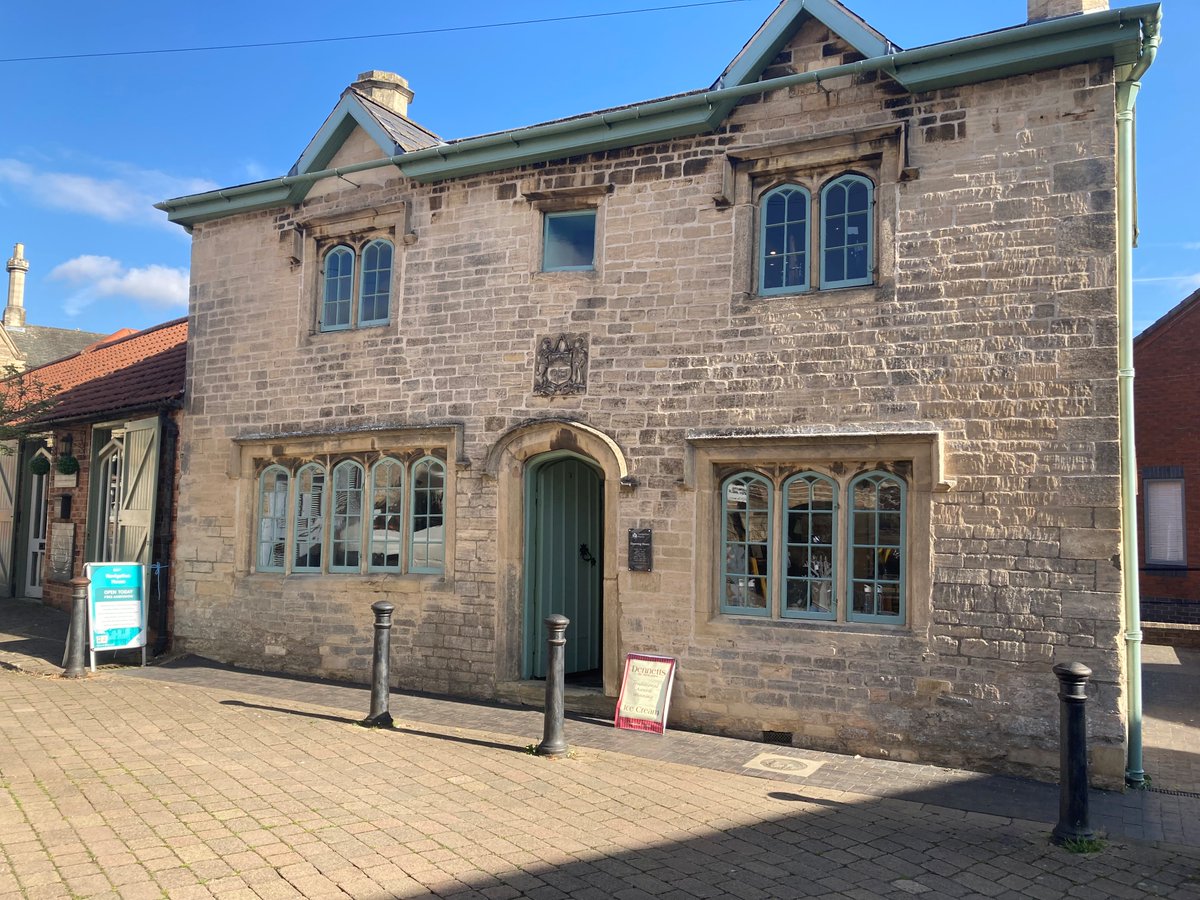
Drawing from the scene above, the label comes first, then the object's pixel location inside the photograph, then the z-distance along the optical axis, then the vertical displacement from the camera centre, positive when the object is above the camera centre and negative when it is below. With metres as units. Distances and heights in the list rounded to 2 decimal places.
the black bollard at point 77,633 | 10.40 -1.47
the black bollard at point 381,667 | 8.38 -1.43
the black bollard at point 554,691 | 7.47 -1.44
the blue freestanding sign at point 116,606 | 10.88 -1.23
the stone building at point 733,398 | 7.49 +1.17
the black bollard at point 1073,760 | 5.70 -1.45
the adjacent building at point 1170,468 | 18.06 +1.22
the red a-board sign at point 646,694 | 8.47 -1.65
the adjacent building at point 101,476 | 12.43 +0.45
